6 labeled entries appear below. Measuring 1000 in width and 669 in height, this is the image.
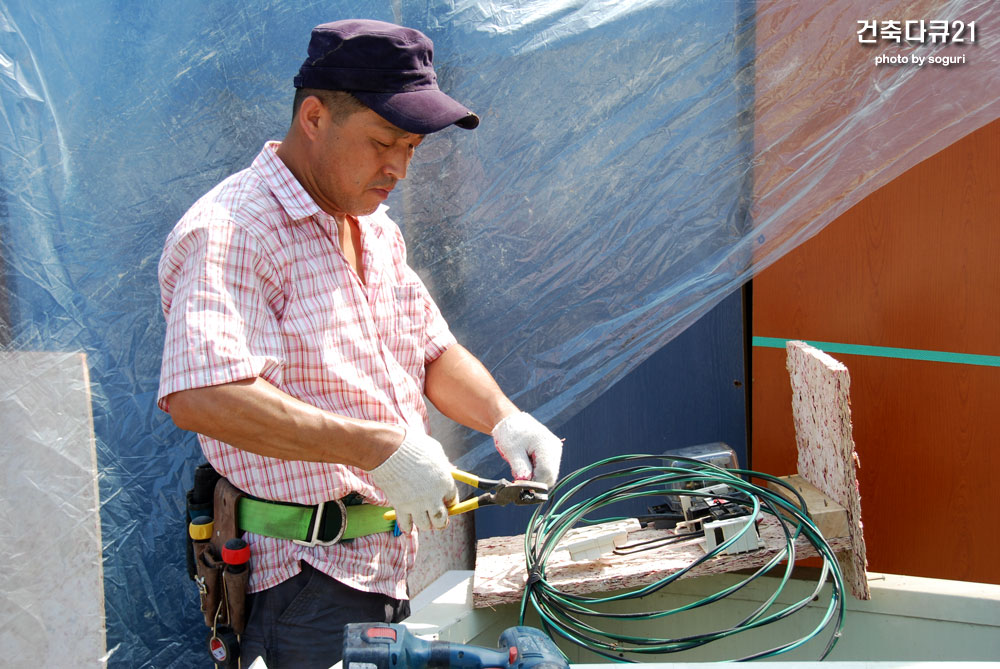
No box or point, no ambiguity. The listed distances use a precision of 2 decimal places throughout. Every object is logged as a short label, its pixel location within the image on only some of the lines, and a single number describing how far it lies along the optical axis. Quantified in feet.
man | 4.45
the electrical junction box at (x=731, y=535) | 6.59
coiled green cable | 5.34
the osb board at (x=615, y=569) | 6.53
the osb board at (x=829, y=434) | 6.79
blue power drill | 3.71
